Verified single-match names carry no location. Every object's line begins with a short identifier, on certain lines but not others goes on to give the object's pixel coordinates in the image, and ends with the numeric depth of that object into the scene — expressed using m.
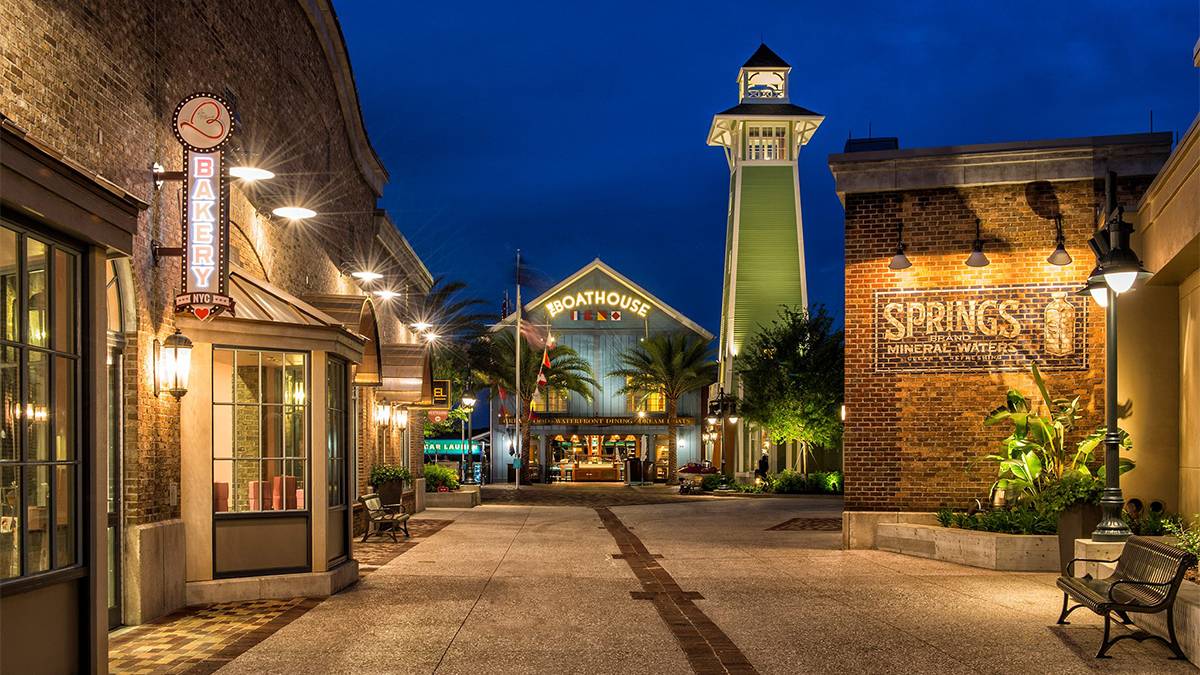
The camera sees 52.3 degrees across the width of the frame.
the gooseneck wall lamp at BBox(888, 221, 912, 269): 18.69
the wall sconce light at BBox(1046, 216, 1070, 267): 17.97
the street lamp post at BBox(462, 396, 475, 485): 48.24
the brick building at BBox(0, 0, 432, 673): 7.73
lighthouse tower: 52.28
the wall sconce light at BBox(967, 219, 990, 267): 18.34
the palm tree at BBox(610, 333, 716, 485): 59.78
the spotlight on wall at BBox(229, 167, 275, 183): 13.22
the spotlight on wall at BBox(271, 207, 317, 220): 15.09
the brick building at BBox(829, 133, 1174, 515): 18.64
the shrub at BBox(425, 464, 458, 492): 36.44
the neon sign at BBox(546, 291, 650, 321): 64.75
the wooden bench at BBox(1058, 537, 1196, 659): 9.69
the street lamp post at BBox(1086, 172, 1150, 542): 12.80
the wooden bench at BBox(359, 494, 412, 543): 21.39
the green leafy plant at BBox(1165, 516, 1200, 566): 12.07
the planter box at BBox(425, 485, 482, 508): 34.56
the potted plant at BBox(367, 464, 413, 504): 25.70
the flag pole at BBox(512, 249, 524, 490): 46.28
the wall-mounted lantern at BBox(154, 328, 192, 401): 12.55
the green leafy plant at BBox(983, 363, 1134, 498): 17.59
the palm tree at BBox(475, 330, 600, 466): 56.66
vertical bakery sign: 12.62
